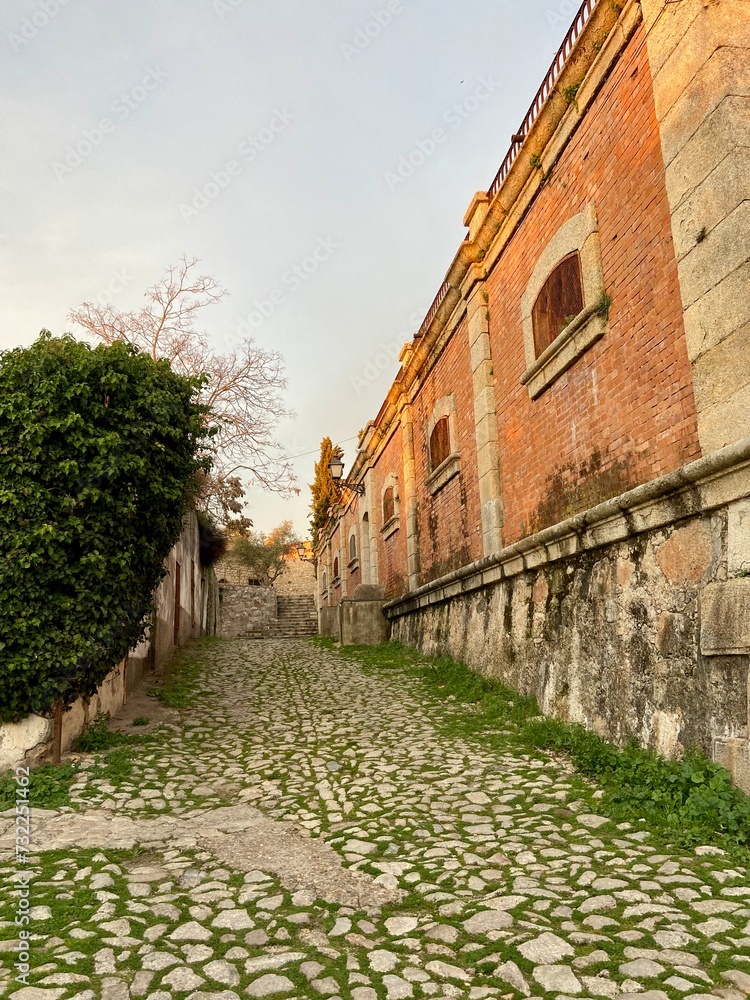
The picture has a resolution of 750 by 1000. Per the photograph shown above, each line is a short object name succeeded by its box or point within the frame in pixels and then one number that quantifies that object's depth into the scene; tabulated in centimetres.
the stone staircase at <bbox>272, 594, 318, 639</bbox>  2406
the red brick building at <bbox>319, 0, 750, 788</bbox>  452
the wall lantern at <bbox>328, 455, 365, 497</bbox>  1533
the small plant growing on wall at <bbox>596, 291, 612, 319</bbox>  606
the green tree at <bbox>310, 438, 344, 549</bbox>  3747
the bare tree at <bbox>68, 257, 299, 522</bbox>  1781
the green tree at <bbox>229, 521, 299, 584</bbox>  4275
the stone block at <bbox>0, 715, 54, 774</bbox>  548
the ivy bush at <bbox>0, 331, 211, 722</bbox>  557
